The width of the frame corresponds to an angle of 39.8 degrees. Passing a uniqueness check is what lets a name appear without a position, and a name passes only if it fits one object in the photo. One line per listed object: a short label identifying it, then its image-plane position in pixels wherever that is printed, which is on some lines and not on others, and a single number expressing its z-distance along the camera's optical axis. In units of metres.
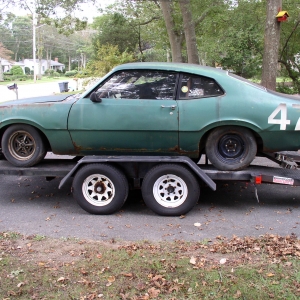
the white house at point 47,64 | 94.00
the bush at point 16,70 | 73.44
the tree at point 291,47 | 14.06
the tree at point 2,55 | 62.64
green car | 5.38
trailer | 5.48
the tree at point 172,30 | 16.43
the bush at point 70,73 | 79.46
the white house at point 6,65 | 80.56
